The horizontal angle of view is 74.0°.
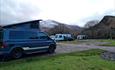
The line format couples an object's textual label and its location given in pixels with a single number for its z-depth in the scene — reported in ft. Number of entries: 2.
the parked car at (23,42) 15.56
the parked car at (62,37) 54.02
